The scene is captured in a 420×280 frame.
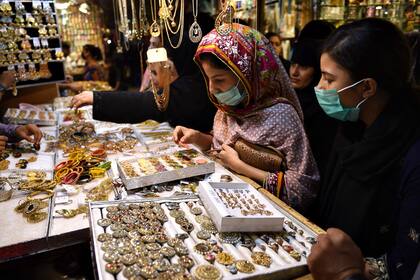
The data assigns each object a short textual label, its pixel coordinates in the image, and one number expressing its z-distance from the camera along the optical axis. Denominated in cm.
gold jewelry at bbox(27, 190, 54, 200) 148
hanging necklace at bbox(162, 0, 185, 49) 183
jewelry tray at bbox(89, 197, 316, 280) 94
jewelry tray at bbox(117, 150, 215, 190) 146
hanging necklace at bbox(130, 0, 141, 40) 218
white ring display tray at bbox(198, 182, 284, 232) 109
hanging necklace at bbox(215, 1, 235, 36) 151
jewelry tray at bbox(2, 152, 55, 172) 183
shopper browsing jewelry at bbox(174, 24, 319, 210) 163
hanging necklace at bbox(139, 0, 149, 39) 213
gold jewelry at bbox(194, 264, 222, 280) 91
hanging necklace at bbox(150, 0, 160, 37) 197
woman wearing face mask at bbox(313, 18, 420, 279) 133
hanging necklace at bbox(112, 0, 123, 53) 289
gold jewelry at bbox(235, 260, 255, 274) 94
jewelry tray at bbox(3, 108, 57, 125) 259
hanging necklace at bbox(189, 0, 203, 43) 171
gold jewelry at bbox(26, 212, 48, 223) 130
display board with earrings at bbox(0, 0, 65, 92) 309
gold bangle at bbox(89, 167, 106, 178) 170
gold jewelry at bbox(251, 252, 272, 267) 97
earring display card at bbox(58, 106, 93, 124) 289
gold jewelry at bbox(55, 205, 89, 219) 132
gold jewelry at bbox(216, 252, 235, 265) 97
